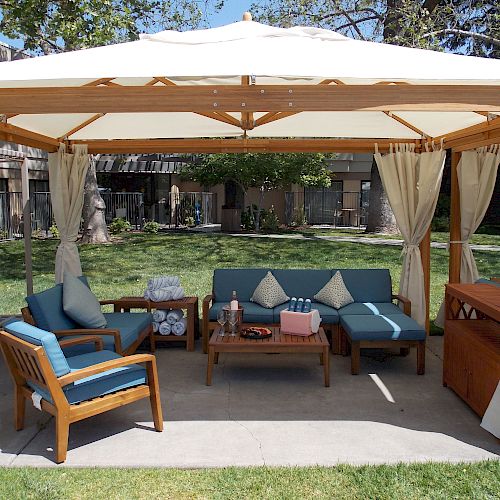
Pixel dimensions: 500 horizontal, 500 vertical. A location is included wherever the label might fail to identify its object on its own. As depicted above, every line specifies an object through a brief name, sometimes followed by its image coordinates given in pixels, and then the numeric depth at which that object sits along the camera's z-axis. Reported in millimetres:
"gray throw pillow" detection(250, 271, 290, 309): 6898
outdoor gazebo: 3875
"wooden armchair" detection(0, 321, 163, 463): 3908
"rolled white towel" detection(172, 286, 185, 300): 7023
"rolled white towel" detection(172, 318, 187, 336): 6846
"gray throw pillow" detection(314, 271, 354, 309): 6840
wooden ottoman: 5750
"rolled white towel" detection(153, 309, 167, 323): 6840
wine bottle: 5824
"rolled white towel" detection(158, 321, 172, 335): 6840
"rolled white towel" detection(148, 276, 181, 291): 7051
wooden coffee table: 5398
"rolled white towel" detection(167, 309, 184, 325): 6855
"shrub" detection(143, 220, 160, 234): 20531
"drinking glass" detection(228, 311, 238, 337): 5777
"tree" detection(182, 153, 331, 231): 18892
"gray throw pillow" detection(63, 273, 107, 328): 5629
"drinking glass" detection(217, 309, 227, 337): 5793
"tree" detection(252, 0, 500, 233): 14305
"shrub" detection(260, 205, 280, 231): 20938
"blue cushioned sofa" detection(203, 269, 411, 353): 7188
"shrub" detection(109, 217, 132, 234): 20094
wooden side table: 6797
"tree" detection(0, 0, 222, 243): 13023
